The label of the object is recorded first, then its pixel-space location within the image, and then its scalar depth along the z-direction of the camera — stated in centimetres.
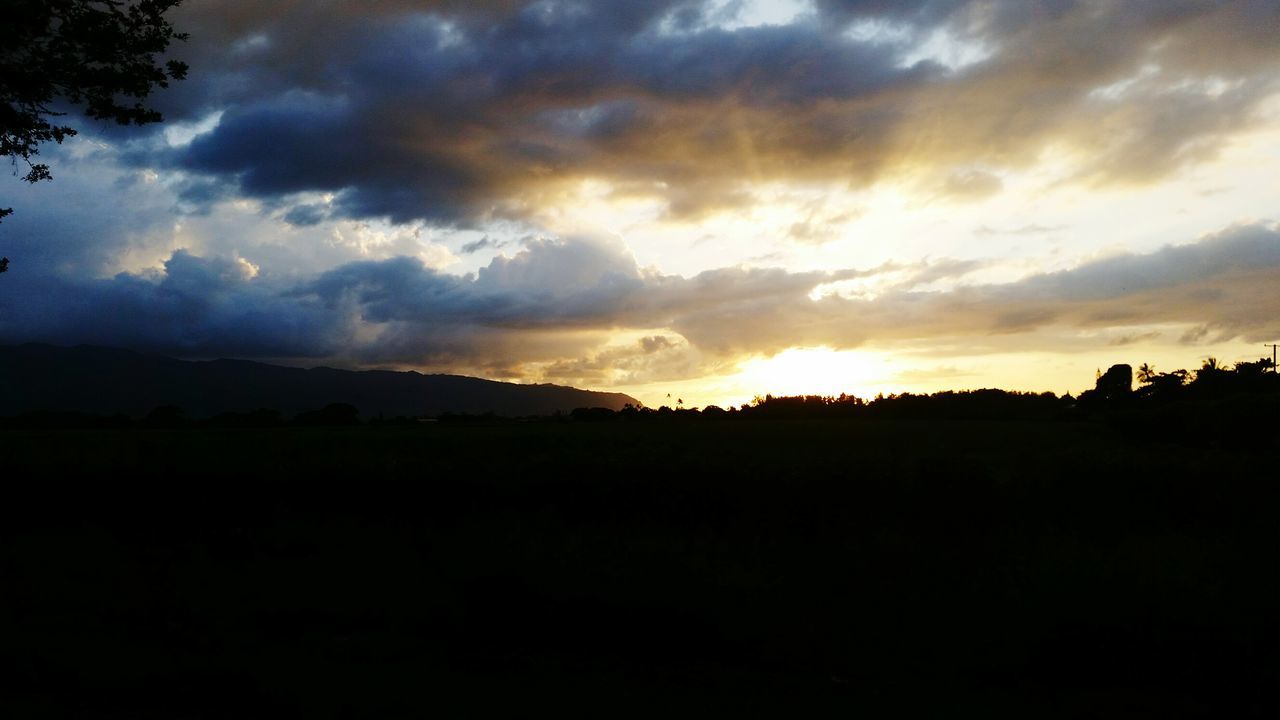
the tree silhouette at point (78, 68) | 1233
